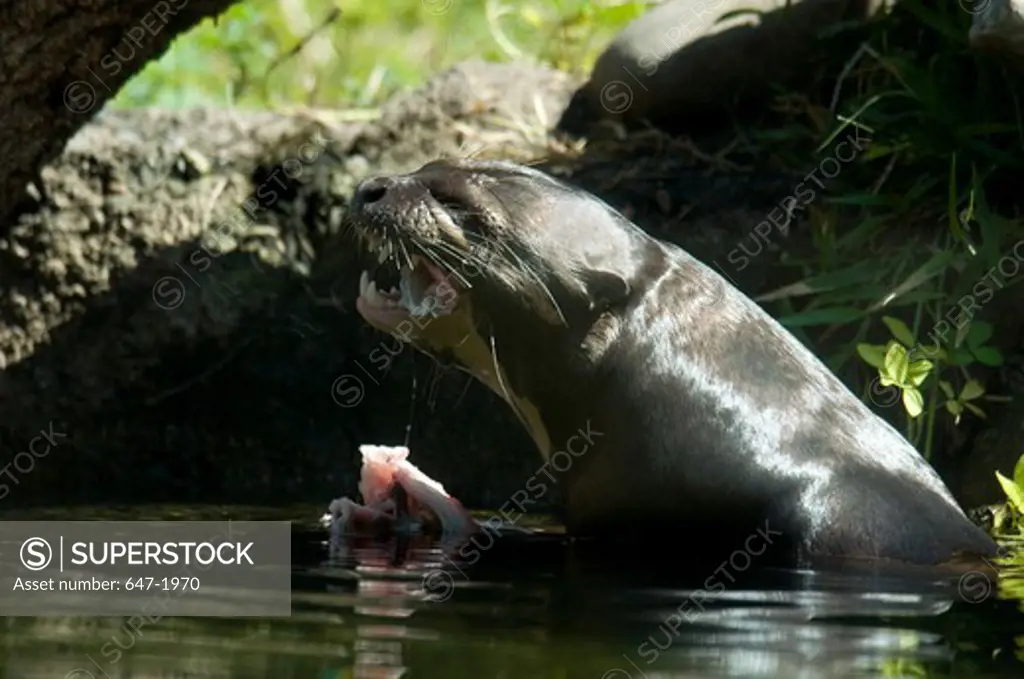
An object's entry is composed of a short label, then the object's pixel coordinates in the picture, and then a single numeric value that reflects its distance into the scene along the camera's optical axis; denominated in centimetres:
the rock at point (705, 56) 1333
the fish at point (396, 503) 961
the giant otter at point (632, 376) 922
